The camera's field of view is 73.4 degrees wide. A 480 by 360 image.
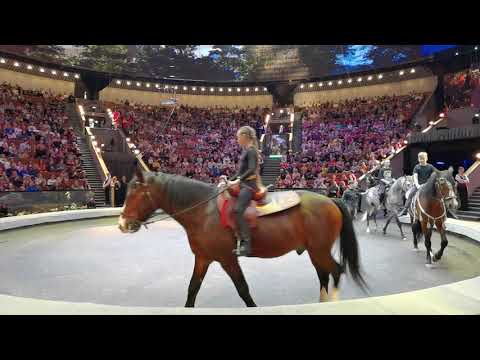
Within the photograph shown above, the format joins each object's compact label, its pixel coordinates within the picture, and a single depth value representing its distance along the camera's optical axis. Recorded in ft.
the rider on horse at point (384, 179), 33.50
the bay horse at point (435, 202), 19.76
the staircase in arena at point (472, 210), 36.70
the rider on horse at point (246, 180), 11.50
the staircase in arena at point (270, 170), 72.37
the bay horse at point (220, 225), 11.73
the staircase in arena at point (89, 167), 58.39
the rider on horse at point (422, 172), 22.39
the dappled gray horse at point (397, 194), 30.32
